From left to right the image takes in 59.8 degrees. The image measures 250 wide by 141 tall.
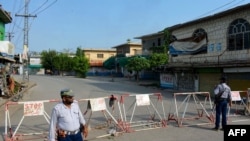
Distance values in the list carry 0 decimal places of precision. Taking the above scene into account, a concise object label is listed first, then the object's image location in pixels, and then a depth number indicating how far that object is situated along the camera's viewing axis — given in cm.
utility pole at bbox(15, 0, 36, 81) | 2407
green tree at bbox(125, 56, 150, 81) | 3145
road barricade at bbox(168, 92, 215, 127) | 812
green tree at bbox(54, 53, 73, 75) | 5385
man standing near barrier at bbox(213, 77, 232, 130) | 707
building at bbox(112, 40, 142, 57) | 4668
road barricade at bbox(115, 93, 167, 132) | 732
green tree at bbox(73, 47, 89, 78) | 4360
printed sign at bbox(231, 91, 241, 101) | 962
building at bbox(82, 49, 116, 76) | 5458
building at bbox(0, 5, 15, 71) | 1348
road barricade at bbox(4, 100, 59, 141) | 622
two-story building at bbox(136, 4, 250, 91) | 1634
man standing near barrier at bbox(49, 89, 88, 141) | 376
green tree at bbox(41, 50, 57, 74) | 5694
